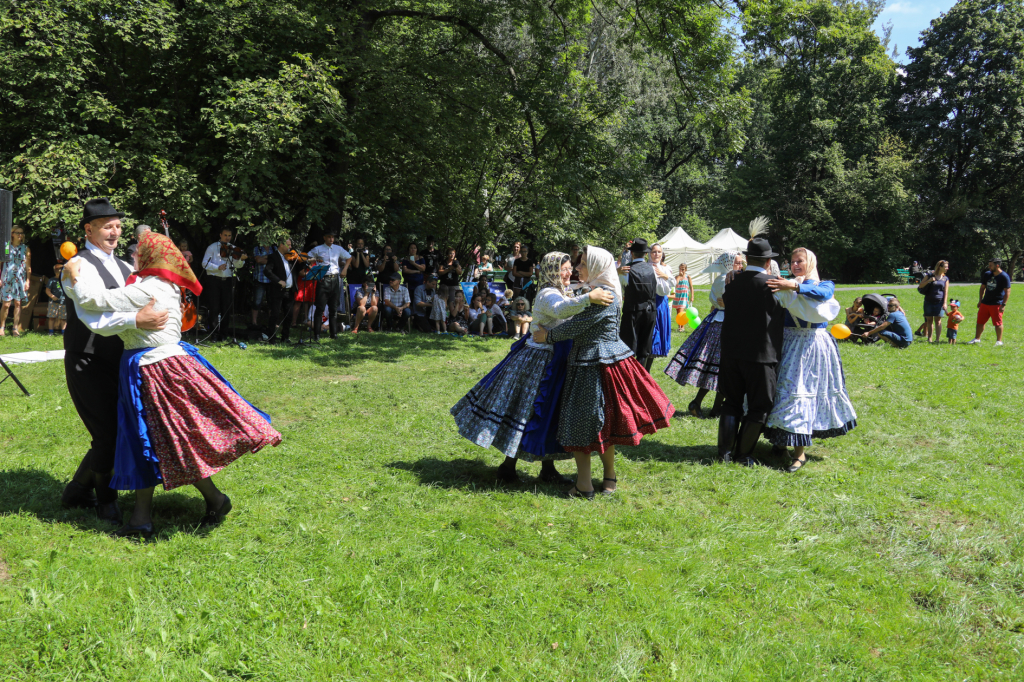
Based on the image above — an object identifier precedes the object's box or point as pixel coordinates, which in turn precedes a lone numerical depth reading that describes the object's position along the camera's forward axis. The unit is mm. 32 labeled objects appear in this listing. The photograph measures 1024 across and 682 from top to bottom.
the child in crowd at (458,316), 14656
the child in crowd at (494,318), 14695
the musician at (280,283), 11938
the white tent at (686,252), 31500
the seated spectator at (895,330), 13875
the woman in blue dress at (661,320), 9531
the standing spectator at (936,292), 14523
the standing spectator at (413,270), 14328
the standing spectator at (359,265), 13867
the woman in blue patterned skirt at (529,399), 5129
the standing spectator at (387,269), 14133
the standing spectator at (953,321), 14594
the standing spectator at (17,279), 11070
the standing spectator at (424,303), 14484
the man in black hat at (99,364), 4227
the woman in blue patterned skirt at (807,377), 6020
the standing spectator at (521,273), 14938
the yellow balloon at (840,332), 7203
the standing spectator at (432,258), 15094
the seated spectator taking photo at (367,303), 13742
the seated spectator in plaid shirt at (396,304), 14141
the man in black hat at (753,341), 5922
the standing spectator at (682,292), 16261
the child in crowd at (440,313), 14562
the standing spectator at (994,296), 14062
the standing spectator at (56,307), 11797
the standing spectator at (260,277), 12133
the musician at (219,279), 11484
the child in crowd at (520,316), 14211
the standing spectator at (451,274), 14656
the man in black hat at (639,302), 8227
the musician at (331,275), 12289
